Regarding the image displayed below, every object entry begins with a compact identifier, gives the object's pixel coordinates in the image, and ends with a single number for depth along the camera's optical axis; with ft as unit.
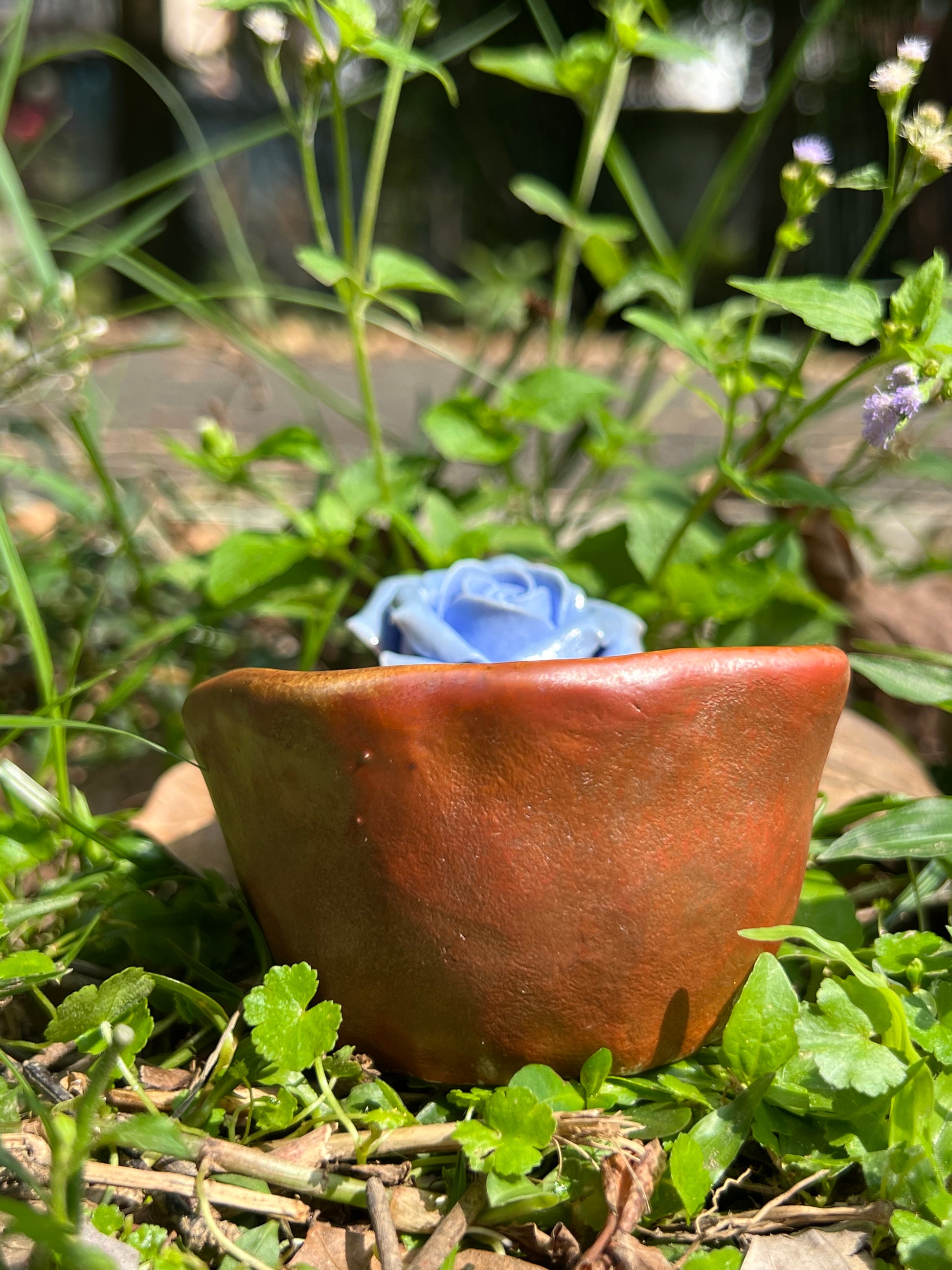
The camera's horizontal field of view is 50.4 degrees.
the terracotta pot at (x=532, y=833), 0.38
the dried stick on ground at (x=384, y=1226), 0.35
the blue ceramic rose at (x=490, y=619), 0.51
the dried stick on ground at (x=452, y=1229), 0.36
